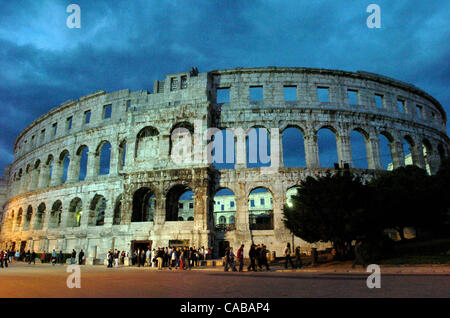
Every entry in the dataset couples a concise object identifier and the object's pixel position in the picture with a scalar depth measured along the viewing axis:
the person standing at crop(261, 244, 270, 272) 15.79
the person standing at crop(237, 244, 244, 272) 16.06
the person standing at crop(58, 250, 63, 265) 25.82
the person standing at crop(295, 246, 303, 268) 16.68
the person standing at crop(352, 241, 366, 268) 14.48
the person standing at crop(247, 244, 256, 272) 15.75
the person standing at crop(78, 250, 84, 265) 23.69
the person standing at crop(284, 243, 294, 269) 16.22
